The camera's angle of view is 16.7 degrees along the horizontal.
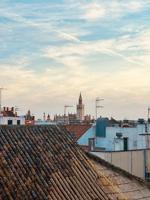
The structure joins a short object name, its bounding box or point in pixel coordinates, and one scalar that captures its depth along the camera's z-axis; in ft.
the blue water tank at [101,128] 137.18
